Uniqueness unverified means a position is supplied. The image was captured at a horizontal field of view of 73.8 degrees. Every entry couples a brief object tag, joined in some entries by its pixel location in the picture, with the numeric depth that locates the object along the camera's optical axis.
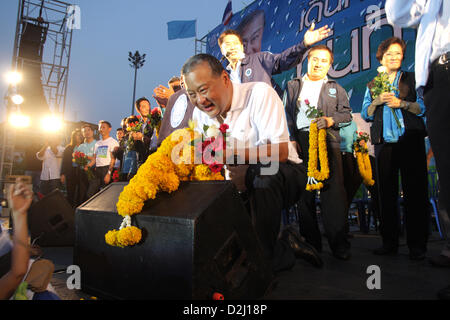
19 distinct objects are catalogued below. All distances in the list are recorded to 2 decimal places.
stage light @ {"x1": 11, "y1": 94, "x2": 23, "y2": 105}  9.22
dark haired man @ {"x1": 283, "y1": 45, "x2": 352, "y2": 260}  2.81
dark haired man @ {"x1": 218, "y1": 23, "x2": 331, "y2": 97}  3.01
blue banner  6.09
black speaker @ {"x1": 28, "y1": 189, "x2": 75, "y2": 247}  3.65
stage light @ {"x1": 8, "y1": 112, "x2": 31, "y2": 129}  9.31
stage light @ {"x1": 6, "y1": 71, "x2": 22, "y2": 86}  9.84
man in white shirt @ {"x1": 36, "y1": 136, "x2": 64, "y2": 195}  6.36
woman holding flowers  2.69
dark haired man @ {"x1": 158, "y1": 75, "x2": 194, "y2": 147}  2.92
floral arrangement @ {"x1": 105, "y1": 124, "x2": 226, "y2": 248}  1.58
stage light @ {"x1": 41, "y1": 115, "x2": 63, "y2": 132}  10.54
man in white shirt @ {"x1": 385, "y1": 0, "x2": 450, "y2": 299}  1.58
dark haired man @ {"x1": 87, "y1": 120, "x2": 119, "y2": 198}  5.80
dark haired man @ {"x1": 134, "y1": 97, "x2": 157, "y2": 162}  4.21
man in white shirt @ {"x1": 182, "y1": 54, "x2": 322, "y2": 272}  1.95
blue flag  12.82
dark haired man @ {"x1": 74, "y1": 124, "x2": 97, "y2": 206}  5.95
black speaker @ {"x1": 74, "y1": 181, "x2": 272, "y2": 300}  1.33
